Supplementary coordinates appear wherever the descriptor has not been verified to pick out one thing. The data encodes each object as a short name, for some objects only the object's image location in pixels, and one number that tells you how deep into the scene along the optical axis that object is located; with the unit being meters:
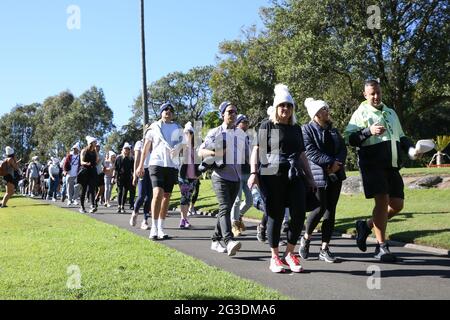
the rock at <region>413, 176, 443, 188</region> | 14.83
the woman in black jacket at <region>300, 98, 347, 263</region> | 6.75
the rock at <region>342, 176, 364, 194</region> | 15.53
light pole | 18.56
